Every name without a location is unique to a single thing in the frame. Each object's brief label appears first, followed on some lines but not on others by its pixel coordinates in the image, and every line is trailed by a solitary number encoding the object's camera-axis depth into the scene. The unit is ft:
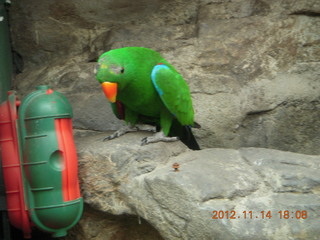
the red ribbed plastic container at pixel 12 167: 7.84
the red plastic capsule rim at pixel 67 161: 7.79
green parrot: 8.64
